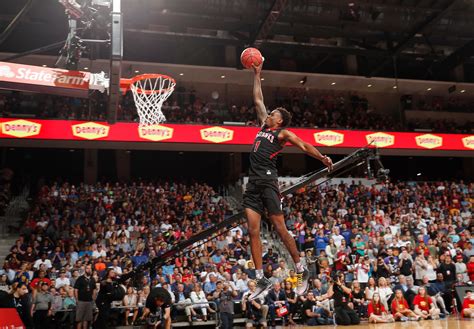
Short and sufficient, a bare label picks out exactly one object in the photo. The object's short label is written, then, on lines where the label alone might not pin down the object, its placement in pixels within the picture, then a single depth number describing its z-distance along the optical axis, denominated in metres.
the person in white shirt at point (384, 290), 12.57
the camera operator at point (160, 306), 10.39
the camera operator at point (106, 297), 10.29
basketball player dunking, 5.14
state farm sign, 6.93
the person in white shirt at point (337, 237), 15.46
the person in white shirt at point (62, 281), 11.91
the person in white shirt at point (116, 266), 12.53
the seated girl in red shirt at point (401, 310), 12.16
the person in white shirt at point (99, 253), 13.63
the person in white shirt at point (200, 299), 11.97
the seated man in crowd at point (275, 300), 12.20
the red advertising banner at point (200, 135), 16.19
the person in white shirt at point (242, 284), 12.74
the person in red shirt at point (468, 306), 11.92
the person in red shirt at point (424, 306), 12.33
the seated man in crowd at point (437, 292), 13.07
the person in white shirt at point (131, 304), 11.34
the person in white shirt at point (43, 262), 12.88
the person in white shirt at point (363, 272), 13.88
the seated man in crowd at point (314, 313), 11.91
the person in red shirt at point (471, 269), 14.52
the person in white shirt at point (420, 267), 14.25
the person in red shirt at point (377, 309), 12.17
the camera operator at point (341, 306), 11.69
